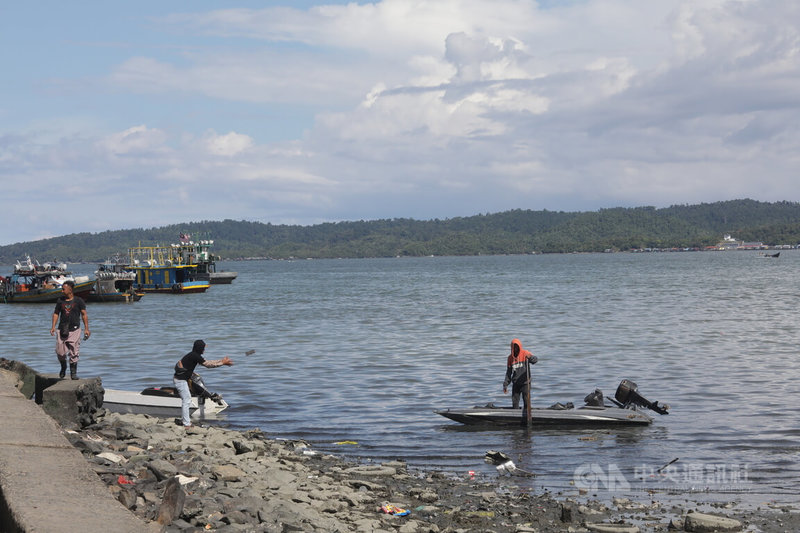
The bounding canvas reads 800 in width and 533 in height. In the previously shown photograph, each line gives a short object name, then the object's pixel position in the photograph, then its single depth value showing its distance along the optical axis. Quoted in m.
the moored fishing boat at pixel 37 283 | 75.00
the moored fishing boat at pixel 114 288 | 79.88
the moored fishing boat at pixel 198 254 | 100.50
